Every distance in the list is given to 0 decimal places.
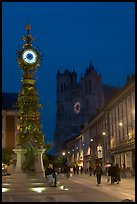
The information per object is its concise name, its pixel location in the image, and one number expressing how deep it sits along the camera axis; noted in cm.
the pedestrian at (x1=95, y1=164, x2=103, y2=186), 3239
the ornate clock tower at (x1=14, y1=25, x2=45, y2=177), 2975
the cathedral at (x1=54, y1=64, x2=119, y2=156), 18688
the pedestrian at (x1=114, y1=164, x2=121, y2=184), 3333
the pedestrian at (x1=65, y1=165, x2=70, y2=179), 5200
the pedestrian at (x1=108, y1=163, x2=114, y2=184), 3335
